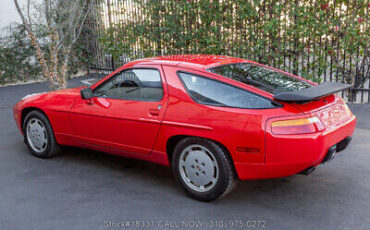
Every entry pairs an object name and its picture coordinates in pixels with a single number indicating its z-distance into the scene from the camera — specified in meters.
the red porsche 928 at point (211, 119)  3.27
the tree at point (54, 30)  8.50
